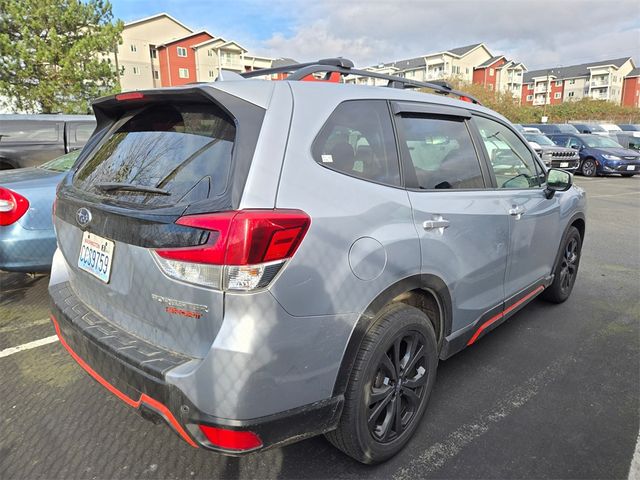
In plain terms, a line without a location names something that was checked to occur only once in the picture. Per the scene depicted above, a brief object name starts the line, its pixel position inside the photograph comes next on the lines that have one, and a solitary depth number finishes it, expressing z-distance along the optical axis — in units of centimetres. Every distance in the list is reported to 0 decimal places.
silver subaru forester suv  167
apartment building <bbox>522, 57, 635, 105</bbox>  8194
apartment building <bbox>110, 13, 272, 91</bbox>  5334
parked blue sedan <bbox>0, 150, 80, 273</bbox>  371
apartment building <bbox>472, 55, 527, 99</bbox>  7550
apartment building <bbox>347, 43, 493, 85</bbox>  7269
